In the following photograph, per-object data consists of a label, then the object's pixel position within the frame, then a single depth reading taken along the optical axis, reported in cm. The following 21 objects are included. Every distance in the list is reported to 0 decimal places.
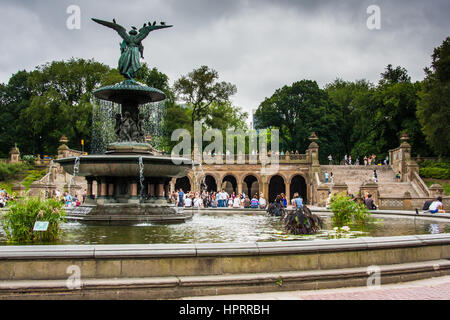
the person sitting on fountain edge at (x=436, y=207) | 1546
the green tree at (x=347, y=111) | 6009
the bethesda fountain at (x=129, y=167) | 1214
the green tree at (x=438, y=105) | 3834
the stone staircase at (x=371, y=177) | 3653
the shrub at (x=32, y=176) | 4188
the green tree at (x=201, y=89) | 5659
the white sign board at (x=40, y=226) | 715
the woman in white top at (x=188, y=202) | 2256
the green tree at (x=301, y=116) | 5700
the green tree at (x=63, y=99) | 5191
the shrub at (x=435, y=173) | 4072
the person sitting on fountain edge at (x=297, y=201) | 1794
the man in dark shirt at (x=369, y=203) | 1955
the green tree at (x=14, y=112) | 5719
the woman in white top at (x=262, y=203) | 2400
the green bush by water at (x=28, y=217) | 750
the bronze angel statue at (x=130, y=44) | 1355
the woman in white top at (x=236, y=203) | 2480
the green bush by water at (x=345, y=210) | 1201
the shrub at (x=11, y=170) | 4331
